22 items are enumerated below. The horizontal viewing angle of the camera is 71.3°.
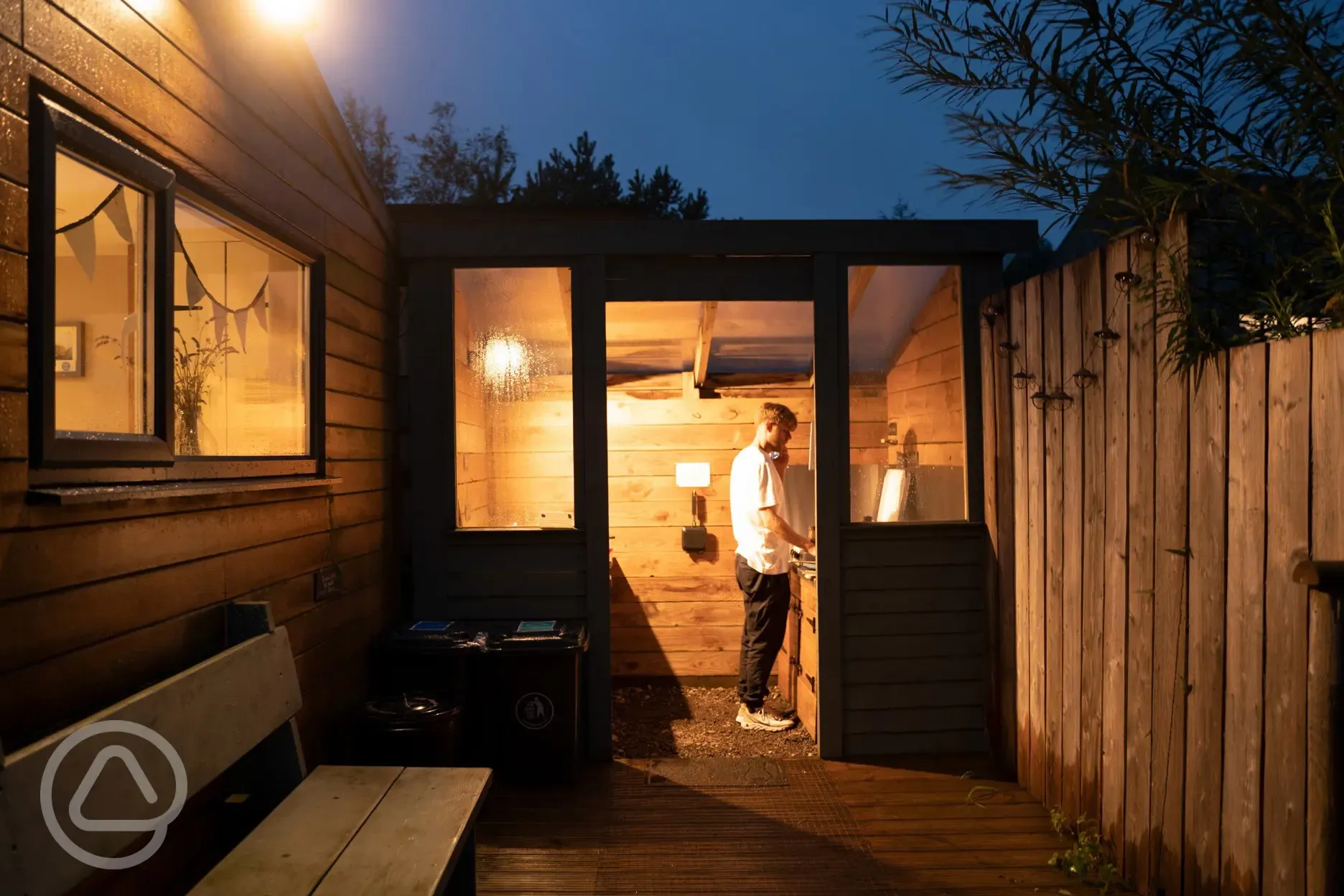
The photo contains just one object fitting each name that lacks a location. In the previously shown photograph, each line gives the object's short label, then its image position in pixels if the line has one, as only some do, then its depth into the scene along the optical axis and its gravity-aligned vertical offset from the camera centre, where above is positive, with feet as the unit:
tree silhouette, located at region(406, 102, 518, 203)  76.28 +24.44
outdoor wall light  10.38 +5.08
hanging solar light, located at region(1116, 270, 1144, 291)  10.38 +1.97
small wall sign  11.71 -1.56
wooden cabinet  16.85 -3.74
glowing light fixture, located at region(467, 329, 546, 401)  15.61 +1.55
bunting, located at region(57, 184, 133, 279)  7.52 +1.90
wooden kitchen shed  15.19 +0.52
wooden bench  5.97 -2.76
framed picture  7.18 +0.90
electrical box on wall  21.93 -1.85
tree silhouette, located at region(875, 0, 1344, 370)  8.33 +3.38
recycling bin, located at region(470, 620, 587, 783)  13.79 -3.62
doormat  14.28 -4.92
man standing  17.42 -1.70
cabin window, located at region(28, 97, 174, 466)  6.69 +1.36
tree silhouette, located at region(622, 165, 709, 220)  74.64 +21.26
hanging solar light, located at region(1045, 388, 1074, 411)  12.32 +0.75
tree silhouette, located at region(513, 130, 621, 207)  72.95 +22.18
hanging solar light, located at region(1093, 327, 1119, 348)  11.01 +1.42
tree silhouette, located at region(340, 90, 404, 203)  72.02 +24.85
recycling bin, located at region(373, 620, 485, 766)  13.42 -3.01
